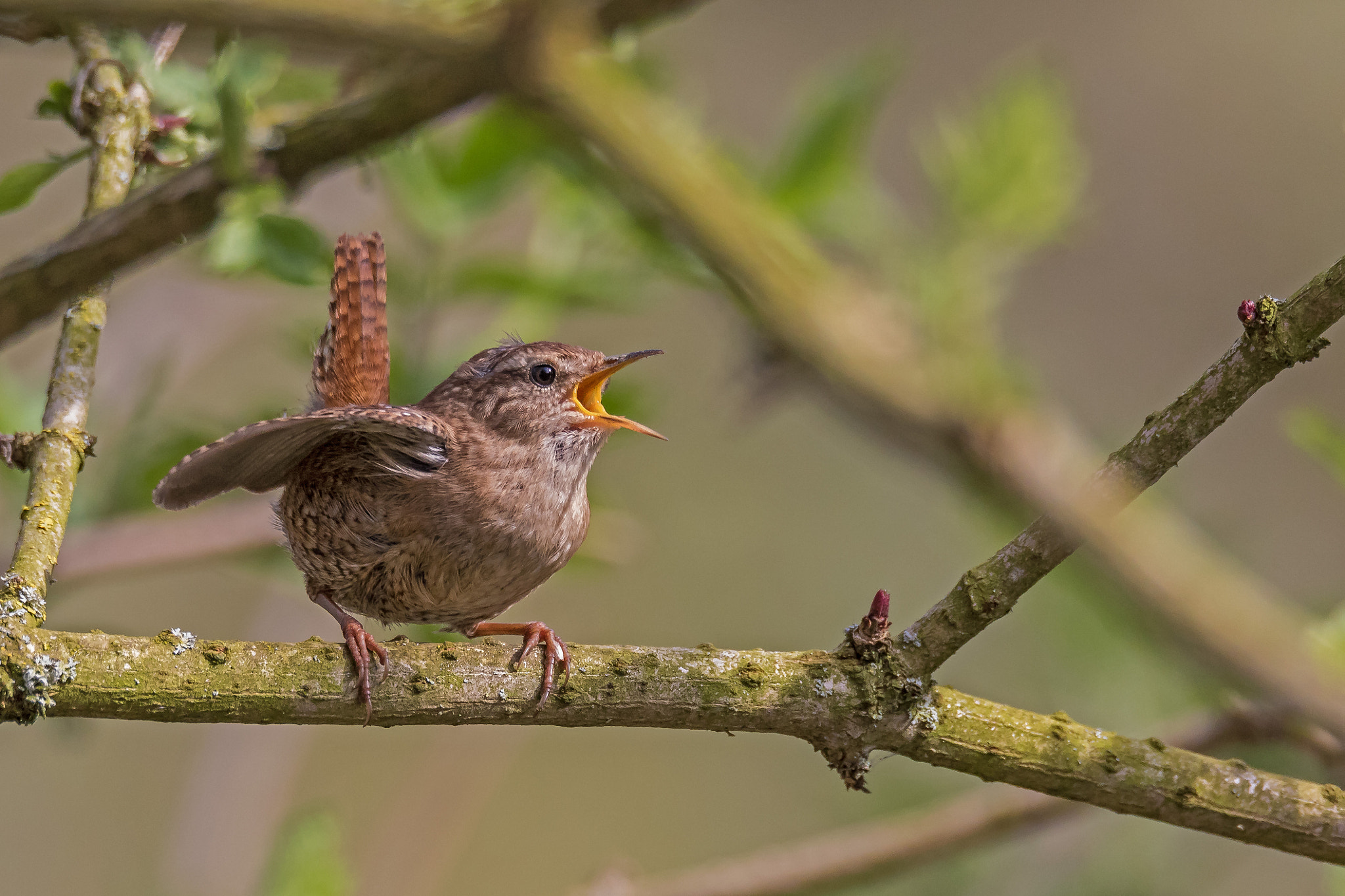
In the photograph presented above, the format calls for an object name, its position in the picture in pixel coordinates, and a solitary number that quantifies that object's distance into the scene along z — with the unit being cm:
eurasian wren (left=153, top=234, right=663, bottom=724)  450
